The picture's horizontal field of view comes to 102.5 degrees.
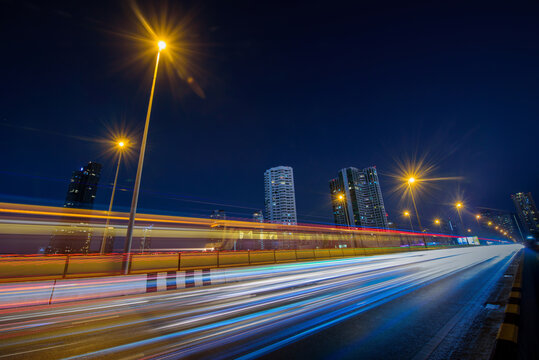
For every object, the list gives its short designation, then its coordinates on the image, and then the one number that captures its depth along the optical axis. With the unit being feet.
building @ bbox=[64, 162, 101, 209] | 133.28
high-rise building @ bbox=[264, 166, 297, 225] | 504.43
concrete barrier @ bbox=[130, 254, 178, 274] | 40.88
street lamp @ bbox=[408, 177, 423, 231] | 90.98
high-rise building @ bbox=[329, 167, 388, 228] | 465.47
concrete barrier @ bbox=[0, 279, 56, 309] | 21.19
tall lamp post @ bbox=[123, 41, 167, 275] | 34.40
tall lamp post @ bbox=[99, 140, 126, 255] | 56.12
